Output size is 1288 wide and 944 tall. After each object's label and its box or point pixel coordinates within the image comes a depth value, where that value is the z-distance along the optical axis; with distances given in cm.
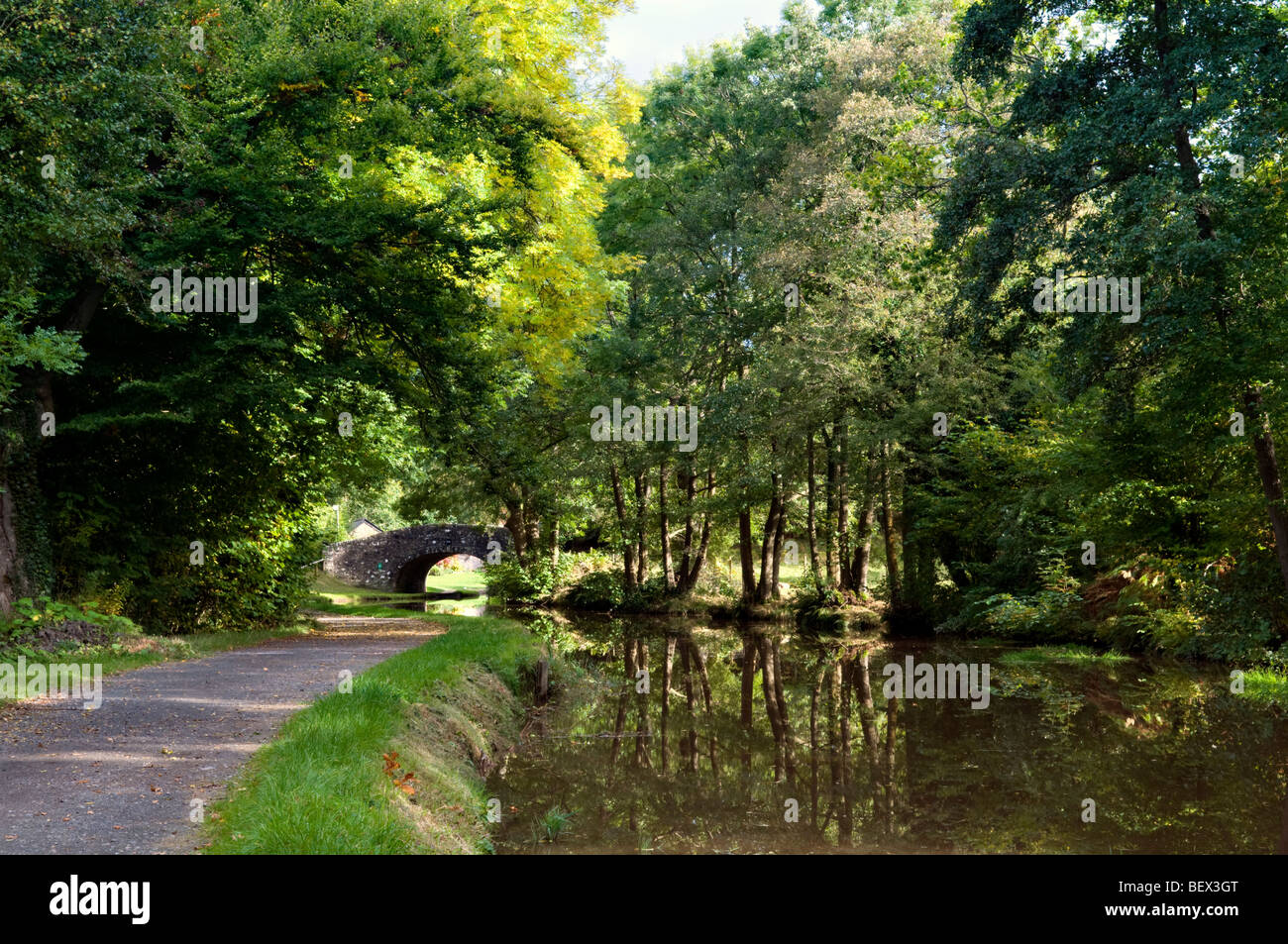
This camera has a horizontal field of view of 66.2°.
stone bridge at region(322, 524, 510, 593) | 4594
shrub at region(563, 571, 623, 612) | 3347
